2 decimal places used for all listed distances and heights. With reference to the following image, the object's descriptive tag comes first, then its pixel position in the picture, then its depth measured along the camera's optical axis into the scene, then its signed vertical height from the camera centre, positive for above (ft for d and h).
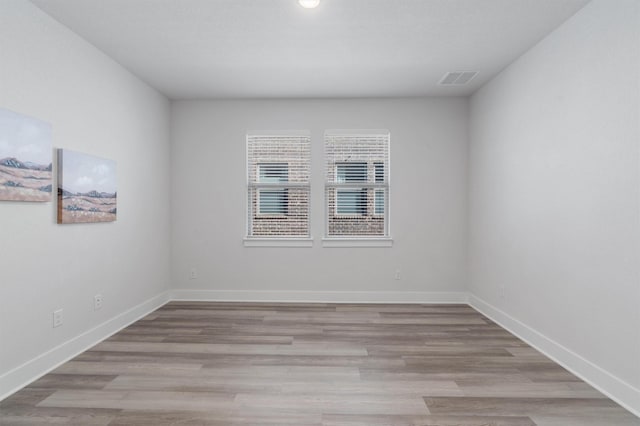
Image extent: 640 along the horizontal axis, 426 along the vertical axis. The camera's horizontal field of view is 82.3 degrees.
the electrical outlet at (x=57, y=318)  9.40 -2.66
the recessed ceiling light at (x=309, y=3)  8.64 +5.08
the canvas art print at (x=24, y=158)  7.73 +1.31
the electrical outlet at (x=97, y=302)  11.03 -2.62
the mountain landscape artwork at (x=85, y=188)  9.57 +0.80
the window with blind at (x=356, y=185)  16.42 +1.40
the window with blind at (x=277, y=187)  16.53 +1.31
